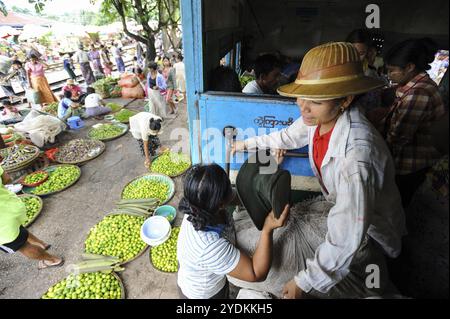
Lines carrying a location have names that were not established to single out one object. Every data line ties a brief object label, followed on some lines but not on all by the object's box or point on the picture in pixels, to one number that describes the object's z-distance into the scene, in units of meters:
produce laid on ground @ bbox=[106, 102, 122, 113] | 8.45
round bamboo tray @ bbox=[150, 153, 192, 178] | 4.71
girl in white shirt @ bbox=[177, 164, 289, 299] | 1.45
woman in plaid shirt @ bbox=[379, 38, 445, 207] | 1.70
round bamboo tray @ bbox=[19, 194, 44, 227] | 3.71
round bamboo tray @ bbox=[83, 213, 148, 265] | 3.06
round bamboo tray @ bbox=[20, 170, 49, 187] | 4.45
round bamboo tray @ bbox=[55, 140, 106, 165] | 5.17
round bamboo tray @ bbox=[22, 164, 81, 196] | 4.34
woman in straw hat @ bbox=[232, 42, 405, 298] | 1.18
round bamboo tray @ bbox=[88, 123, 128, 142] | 6.21
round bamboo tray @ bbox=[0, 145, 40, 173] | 4.52
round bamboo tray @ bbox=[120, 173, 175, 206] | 4.28
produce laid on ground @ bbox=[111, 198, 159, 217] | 3.74
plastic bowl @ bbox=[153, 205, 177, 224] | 3.66
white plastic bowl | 3.15
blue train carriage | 2.08
